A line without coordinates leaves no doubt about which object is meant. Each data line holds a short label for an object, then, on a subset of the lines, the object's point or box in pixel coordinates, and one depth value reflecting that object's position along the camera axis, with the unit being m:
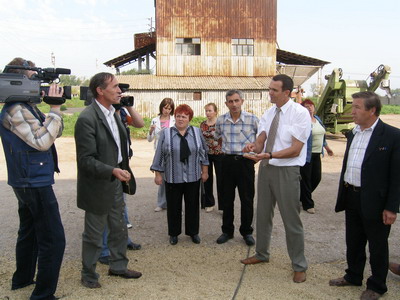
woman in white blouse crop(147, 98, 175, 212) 5.96
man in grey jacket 3.25
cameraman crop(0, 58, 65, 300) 2.97
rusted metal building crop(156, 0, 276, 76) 23.08
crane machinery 13.59
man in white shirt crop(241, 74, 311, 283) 3.68
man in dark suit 3.23
